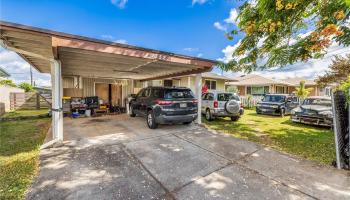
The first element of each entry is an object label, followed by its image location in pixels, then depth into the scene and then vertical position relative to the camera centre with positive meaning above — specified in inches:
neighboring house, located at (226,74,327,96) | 850.8 +63.9
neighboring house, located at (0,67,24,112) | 432.0 +10.5
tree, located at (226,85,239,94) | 844.3 +50.8
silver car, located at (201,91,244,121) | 336.8 -14.5
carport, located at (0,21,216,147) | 165.2 +60.3
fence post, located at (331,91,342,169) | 150.0 -33.6
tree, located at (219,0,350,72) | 152.3 +74.0
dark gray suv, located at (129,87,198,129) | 253.6 -11.9
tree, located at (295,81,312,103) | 671.1 +26.2
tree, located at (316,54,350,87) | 430.3 +69.4
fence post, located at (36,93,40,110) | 565.5 -8.1
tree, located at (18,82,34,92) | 763.5 +60.2
